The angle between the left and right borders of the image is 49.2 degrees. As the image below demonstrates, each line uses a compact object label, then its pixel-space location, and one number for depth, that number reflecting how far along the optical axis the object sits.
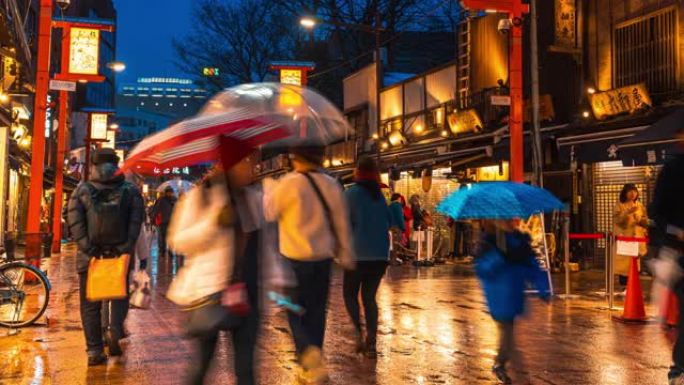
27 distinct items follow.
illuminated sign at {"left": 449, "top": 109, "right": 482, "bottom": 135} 22.20
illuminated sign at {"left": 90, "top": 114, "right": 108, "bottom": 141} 35.25
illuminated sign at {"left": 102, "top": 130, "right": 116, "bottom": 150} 43.91
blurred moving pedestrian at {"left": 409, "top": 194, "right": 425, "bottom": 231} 19.79
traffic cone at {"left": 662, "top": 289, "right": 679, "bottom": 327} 9.45
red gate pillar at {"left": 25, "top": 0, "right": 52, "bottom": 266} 14.20
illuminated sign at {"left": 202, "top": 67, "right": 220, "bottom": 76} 42.78
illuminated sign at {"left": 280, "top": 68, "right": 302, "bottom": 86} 28.75
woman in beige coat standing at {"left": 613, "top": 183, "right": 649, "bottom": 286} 12.13
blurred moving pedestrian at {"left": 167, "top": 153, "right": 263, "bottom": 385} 4.31
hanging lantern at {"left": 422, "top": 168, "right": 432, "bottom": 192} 21.62
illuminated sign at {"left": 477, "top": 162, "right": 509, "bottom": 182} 21.20
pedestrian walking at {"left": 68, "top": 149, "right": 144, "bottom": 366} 7.05
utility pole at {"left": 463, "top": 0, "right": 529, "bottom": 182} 15.51
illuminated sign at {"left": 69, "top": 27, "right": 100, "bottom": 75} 20.50
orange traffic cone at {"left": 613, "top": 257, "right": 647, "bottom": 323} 9.83
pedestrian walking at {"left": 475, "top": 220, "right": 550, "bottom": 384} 6.05
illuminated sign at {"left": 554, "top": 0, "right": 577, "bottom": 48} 18.56
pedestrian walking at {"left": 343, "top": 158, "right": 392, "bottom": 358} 7.21
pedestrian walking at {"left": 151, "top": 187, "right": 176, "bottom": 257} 18.44
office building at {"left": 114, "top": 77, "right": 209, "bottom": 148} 109.91
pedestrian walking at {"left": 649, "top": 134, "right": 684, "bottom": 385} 5.35
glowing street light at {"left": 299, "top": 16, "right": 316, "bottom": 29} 23.34
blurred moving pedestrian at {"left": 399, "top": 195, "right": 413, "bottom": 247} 19.47
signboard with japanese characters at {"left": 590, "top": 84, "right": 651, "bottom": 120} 15.91
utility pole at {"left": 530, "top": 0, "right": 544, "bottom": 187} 15.80
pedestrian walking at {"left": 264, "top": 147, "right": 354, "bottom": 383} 5.63
